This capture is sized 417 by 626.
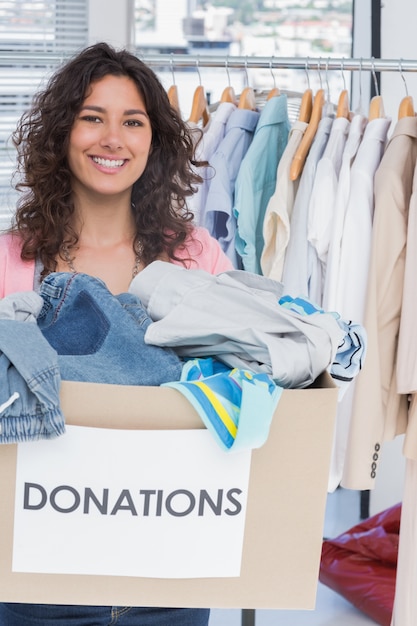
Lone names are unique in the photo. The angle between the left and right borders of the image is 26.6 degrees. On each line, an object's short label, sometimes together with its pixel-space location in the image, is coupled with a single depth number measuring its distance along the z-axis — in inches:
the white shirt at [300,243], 80.6
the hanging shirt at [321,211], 79.4
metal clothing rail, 83.3
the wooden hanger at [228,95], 89.7
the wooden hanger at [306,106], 86.4
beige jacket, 76.1
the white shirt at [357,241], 78.2
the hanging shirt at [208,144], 84.4
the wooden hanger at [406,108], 82.8
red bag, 100.1
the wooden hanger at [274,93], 88.3
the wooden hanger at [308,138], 81.7
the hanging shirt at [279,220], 80.7
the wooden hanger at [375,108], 84.4
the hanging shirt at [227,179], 82.0
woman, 58.7
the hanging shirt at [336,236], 78.7
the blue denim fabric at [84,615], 51.7
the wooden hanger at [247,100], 88.2
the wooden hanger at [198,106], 89.1
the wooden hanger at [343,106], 85.6
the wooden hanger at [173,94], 87.0
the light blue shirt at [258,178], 82.0
